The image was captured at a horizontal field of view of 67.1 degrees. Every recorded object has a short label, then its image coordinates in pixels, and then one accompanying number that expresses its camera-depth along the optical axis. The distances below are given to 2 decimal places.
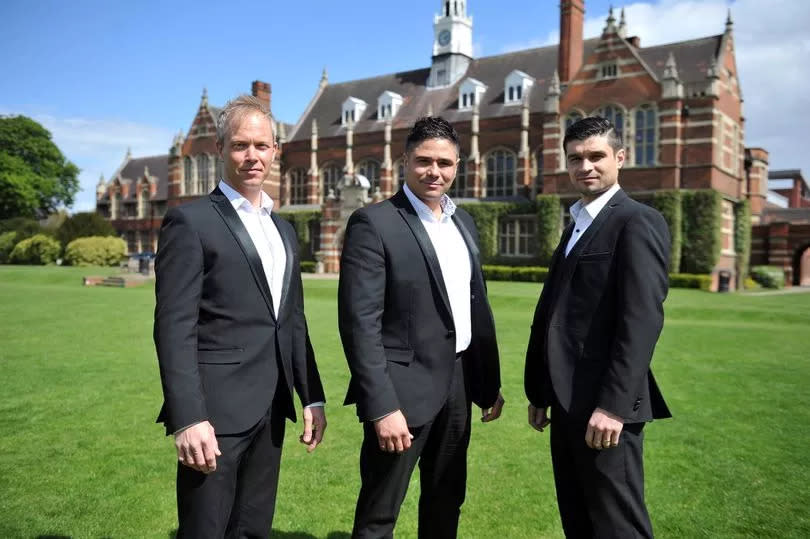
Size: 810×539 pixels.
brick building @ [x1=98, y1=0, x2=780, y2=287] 28.98
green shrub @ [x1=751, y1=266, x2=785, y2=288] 31.03
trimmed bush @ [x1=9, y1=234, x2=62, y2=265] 43.34
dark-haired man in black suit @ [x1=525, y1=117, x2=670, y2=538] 2.95
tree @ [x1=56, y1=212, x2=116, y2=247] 43.88
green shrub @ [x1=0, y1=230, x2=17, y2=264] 45.00
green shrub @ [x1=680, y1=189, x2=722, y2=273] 28.22
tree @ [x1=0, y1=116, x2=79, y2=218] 50.66
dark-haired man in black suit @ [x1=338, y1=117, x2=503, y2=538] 3.12
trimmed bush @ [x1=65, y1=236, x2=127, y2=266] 41.34
